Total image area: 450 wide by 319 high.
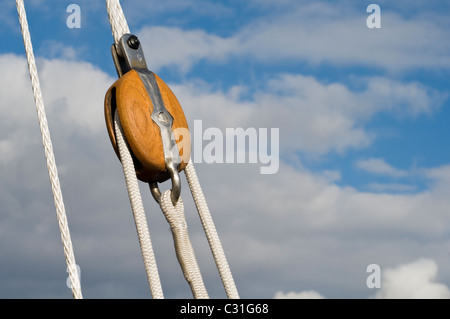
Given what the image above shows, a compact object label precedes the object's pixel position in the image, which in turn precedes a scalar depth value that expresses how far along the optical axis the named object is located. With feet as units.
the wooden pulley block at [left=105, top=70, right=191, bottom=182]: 8.84
